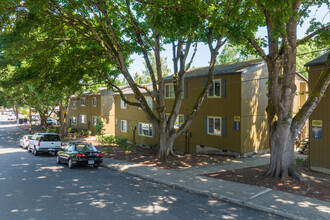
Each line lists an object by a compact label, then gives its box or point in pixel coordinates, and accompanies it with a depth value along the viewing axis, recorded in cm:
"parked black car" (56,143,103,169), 1449
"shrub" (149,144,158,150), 2308
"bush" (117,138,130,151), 2172
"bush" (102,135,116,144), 2735
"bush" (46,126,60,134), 3781
